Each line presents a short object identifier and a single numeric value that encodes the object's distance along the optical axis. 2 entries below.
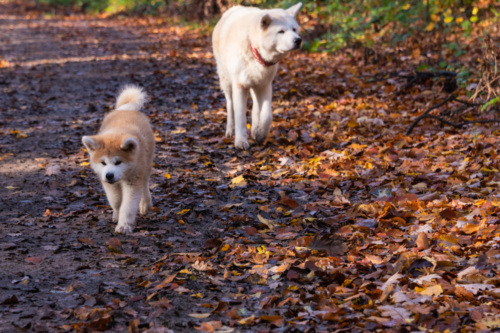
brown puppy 9.23
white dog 13.03
